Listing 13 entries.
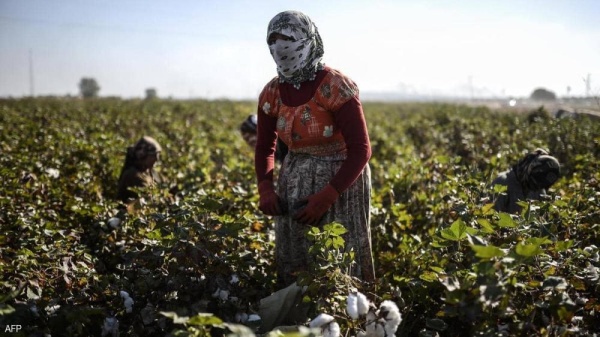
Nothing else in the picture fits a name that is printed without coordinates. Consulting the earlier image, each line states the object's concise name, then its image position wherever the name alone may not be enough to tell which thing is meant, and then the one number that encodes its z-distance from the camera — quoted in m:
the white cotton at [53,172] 3.74
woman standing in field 1.77
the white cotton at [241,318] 1.57
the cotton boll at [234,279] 1.76
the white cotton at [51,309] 1.53
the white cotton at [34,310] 1.46
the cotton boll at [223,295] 1.65
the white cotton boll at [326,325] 1.27
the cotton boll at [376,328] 1.27
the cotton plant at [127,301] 1.63
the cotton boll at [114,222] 2.73
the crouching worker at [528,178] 2.77
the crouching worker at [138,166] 3.70
